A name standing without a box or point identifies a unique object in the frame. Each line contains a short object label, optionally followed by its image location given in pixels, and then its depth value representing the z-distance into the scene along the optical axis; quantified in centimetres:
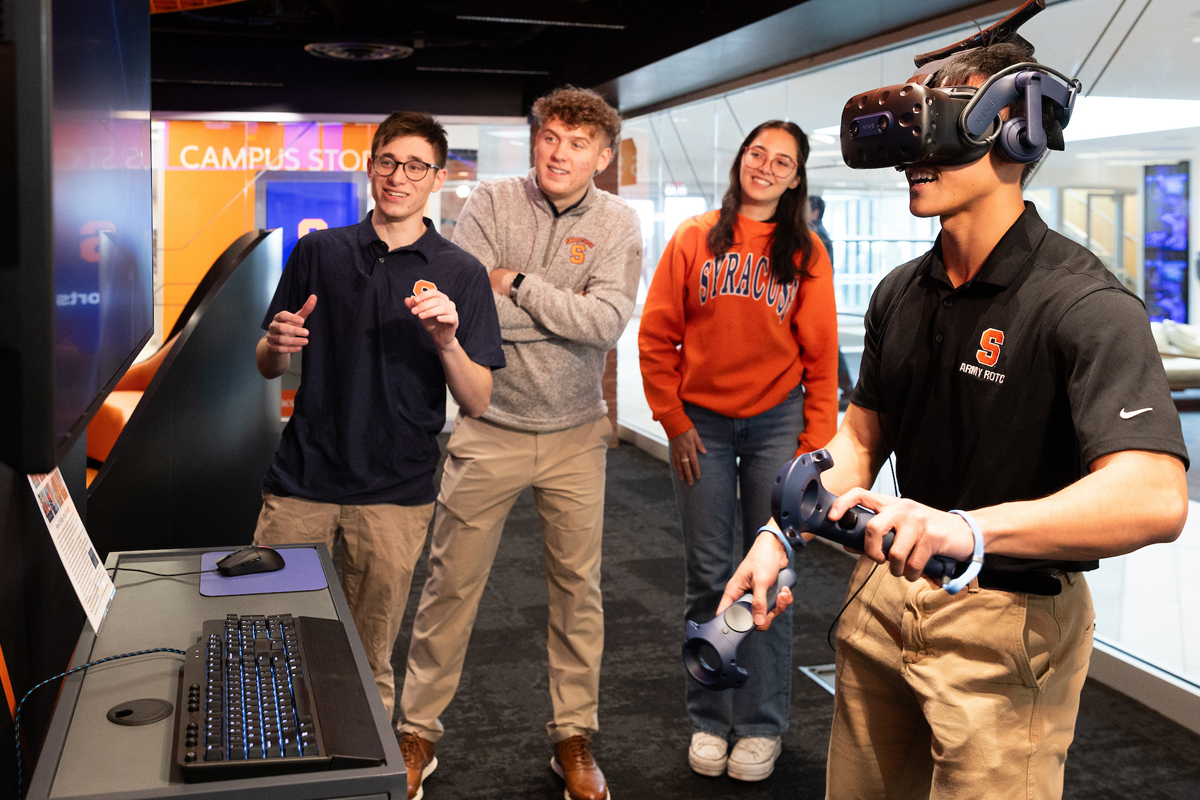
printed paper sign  131
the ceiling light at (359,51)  609
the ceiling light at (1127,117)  290
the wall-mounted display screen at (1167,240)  295
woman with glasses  254
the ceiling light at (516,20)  515
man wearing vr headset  108
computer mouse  173
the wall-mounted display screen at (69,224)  75
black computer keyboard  108
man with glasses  218
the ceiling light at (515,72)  707
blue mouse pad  167
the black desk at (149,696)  105
